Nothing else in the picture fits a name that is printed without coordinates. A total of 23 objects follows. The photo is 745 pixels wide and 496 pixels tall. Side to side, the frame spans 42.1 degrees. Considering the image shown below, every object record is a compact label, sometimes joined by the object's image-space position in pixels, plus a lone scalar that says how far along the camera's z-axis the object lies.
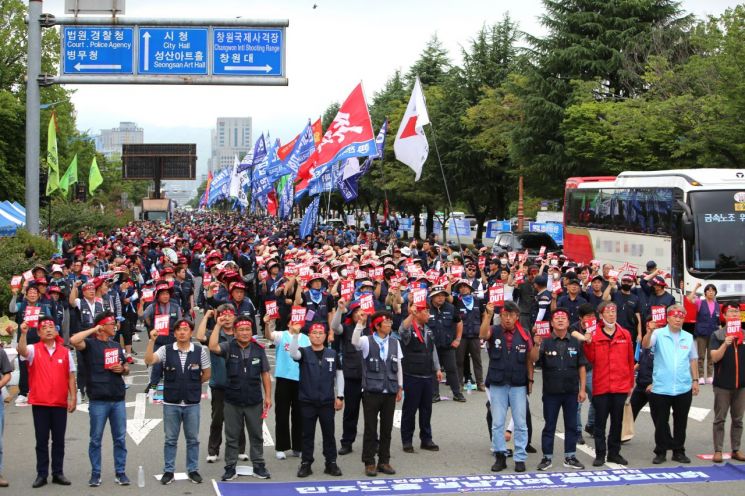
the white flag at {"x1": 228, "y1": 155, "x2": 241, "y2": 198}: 69.50
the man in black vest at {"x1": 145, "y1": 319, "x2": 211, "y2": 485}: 9.17
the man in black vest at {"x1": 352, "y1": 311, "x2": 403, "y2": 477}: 9.62
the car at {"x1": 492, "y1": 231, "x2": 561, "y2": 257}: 32.11
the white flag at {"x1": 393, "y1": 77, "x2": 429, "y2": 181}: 24.98
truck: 88.94
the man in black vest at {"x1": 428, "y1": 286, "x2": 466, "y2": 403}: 12.59
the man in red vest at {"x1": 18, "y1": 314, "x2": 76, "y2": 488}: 9.19
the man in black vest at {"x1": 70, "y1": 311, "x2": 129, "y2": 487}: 9.13
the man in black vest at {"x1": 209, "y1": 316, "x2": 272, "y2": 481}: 9.25
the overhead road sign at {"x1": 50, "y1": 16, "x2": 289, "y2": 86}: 19.67
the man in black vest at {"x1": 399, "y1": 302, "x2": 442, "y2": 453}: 10.43
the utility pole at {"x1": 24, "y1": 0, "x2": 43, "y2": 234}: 19.27
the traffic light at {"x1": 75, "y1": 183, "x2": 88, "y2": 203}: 60.92
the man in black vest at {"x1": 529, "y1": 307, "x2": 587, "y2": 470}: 9.73
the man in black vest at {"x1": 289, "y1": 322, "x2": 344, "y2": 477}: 9.46
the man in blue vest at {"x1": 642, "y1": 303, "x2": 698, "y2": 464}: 10.05
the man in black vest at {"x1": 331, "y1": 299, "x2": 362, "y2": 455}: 10.44
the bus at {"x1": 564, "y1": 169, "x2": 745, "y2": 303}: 18.94
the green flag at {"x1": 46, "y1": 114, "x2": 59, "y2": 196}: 27.77
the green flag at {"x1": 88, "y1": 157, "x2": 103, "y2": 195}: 48.75
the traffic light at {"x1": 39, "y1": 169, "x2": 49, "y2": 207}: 27.88
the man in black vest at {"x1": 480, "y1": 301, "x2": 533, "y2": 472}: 9.67
